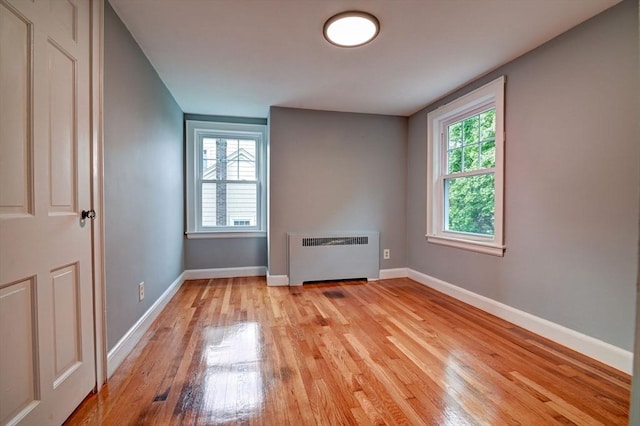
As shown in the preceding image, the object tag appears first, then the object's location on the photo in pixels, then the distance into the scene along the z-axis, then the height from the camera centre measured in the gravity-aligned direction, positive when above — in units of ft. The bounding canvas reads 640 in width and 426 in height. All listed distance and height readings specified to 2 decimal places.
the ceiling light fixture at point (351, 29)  5.74 +3.99
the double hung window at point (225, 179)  12.19 +1.37
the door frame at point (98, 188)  4.71 +0.35
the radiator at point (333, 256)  11.24 -2.02
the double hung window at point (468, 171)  8.00 +1.27
